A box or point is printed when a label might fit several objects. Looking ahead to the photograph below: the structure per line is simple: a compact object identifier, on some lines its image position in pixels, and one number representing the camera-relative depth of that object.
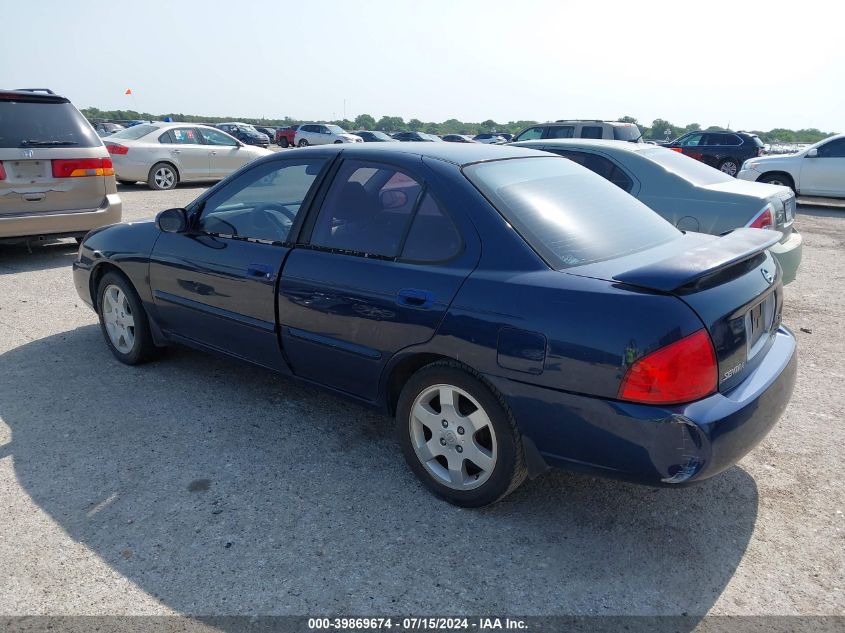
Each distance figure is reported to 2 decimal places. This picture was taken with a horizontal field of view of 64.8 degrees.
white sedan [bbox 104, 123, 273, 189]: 14.59
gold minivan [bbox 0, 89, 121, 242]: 7.15
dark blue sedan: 2.50
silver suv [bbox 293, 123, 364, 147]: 36.63
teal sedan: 5.62
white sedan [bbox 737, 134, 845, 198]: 14.12
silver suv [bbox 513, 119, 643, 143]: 15.19
